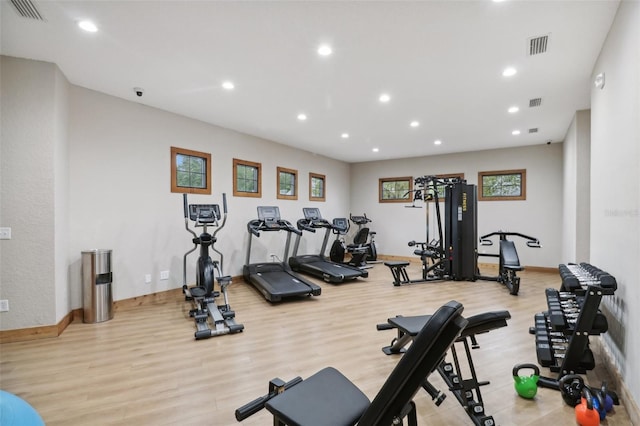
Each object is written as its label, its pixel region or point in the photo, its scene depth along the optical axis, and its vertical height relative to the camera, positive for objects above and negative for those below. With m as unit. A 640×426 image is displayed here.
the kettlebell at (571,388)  2.15 -1.24
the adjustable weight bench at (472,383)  1.88 -1.11
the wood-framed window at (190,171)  5.16 +0.69
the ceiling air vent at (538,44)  2.96 +1.65
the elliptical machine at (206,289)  3.54 -1.06
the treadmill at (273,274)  4.79 -1.19
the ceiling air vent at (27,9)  2.46 +1.65
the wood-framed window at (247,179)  6.19 +0.68
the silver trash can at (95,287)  3.85 -0.96
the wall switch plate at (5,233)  3.26 -0.24
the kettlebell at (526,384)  2.23 -1.24
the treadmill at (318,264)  6.15 -1.19
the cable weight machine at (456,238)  6.27 -0.56
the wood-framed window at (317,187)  8.33 +0.68
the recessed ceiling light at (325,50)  3.10 +1.65
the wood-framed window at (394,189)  9.02 +0.67
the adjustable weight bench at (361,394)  1.11 -0.85
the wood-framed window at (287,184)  7.29 +0.67
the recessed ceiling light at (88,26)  2.73 +1.66
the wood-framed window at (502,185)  7.56 +0.67
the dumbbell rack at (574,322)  2.21 -0.85
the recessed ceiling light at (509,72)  3.58 +1.65
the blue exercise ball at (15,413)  1.33 -0.90
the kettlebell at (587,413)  1.89 -1.24
